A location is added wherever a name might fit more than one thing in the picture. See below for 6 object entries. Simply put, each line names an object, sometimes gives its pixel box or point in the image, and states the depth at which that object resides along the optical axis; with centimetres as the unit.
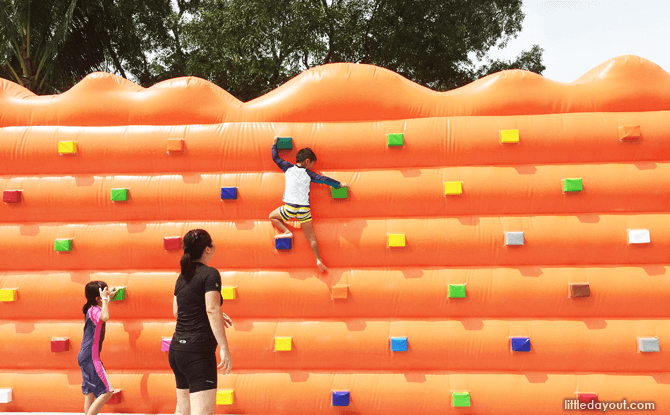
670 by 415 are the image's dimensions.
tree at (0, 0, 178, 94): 903
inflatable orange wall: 339
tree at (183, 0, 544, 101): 948
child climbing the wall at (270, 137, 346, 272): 344
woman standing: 231
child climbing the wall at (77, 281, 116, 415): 321
